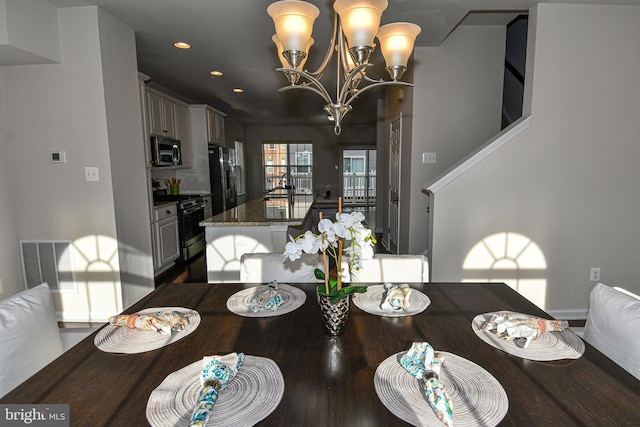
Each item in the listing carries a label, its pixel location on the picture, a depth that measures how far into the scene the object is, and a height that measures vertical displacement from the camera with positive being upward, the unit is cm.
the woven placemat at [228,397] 80 -56
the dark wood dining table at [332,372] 80 -56
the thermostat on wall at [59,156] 269 +15
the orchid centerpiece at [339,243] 109 -23
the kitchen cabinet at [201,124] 561 +81
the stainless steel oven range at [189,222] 457 -66
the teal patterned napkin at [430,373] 79 -53
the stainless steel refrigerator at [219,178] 588 -7
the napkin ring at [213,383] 88 -54
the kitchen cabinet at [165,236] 400 -75
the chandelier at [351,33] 157 +68
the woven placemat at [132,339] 110 -55
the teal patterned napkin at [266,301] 137 -52
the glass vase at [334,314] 112 -47
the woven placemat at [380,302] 135 -54
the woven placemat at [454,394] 80 -56
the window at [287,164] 984 +27
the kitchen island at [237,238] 292 -56
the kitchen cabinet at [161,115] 422 +78
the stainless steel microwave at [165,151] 426 +30
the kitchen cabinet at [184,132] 510 +64
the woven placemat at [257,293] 135 -54
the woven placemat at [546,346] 104 -56
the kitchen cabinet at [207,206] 548 -53
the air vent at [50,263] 280 -71
